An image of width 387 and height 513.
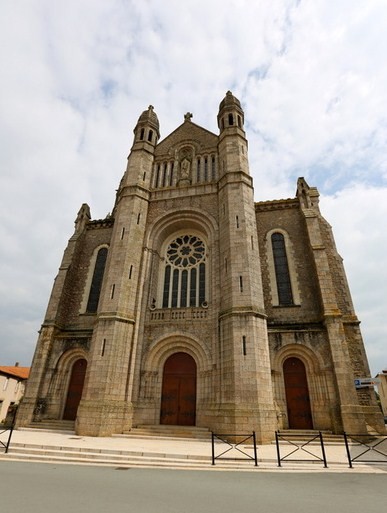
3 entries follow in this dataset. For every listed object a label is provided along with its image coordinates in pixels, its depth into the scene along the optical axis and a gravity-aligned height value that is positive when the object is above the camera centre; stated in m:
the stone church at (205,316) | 13.08 +4.45
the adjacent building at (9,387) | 29.20 +1.69
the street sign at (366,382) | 13.13 +1.28
